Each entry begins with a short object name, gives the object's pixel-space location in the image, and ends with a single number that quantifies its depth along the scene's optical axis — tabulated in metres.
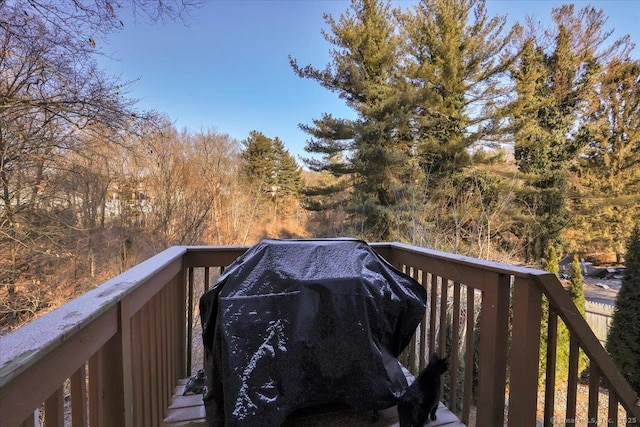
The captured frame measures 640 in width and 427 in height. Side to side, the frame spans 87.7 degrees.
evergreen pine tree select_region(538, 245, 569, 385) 6.52
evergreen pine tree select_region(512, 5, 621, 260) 11.53
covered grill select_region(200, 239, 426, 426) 1.30
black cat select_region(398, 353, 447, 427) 1.49
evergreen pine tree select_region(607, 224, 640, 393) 5.07
